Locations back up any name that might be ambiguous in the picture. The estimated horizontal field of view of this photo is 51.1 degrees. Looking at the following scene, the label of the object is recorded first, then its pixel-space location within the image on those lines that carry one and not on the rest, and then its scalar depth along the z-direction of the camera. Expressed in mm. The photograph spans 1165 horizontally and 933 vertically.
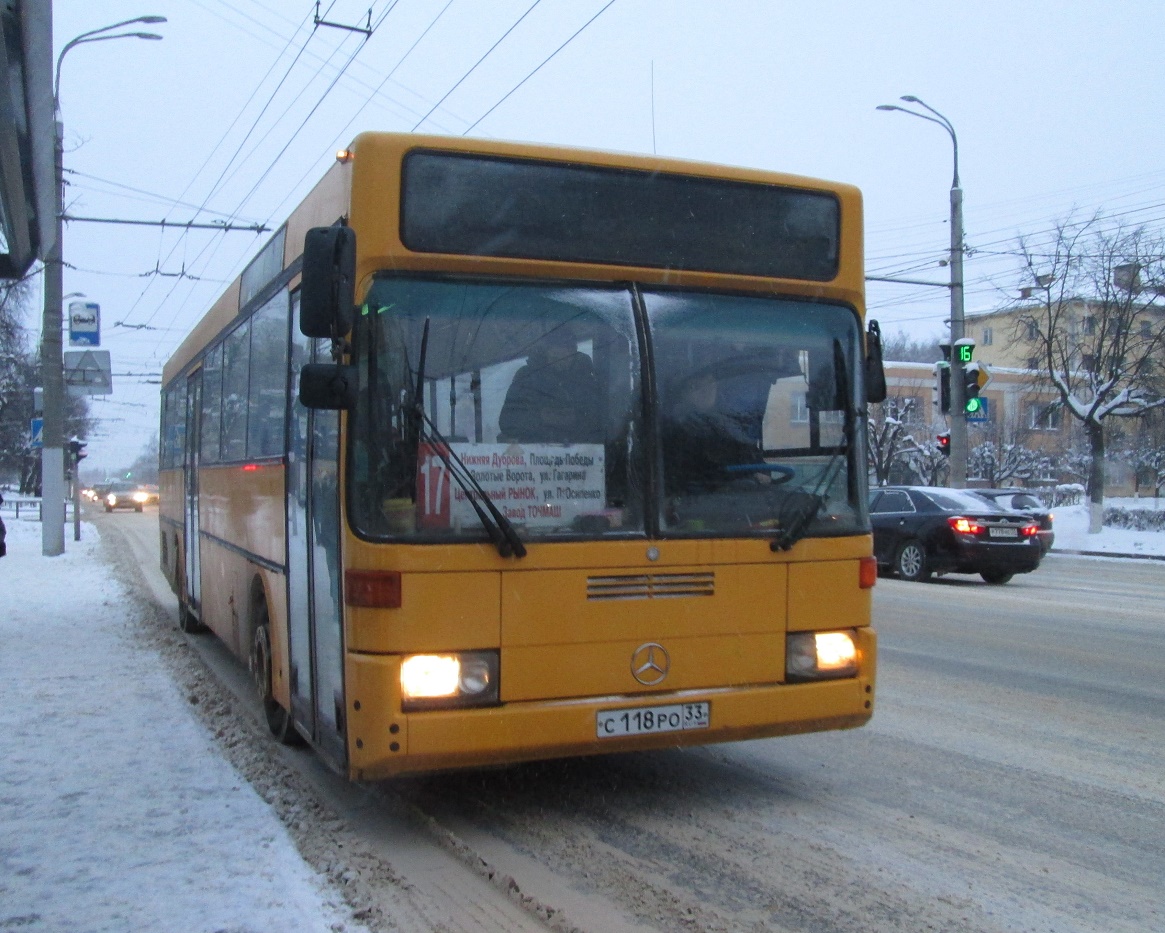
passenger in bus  5238
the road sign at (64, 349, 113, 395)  25859
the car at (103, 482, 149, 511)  64375
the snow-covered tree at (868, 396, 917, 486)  49719
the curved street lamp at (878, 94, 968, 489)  27562
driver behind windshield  5438
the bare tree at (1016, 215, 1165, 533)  35500
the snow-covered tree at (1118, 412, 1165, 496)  51819
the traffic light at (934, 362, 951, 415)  26375
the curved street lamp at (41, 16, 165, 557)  22103
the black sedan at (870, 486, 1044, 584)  18391
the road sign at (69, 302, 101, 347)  25125
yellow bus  5031
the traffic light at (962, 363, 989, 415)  25703
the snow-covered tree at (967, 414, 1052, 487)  58375
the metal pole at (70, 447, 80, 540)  31594
